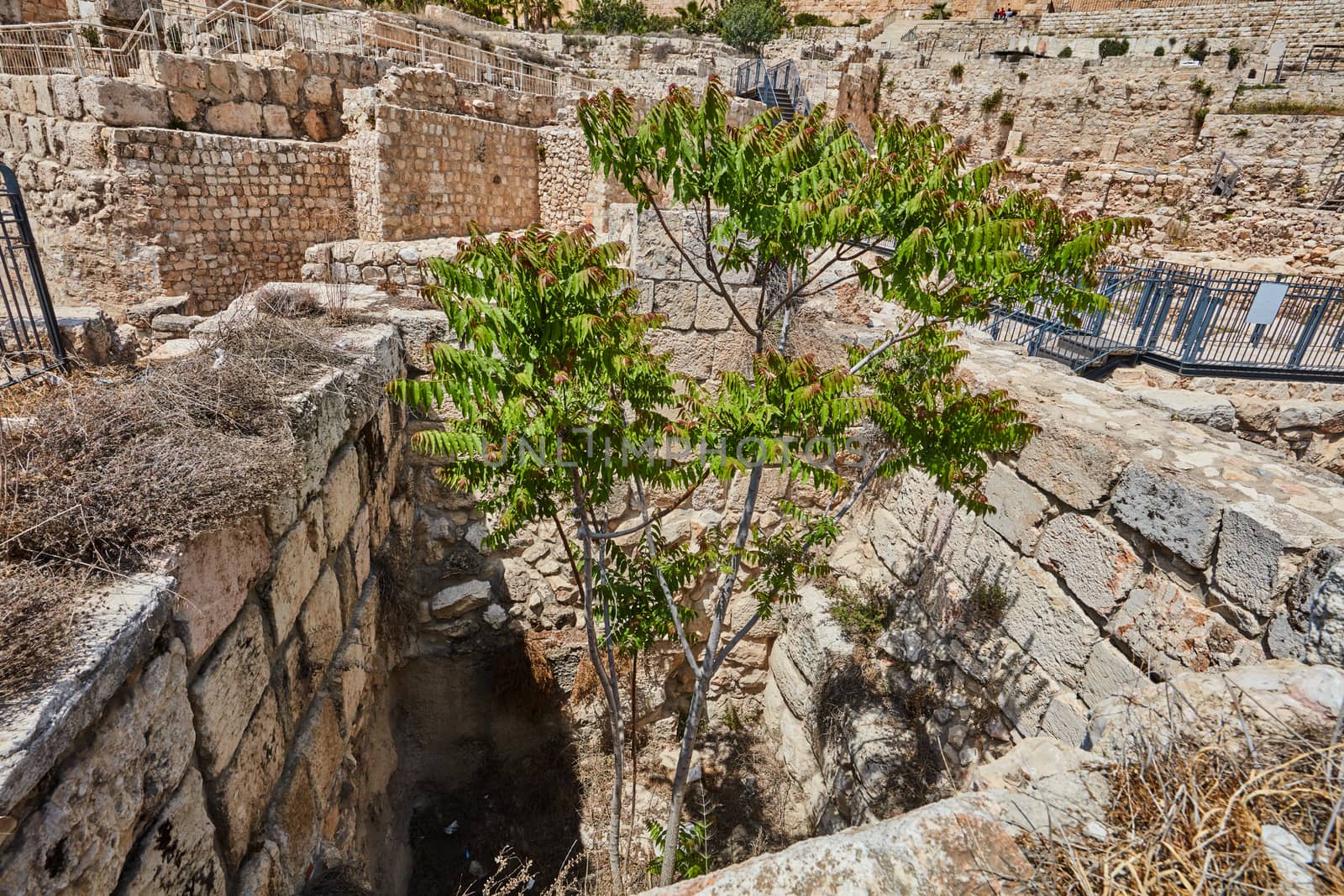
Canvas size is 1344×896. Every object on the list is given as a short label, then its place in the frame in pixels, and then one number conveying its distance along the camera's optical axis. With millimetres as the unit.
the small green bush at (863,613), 5211
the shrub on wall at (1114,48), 24656
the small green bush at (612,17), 31188
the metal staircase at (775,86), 18688
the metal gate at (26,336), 3035
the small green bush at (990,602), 4277
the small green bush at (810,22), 34000
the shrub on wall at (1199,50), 19156
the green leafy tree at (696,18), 32156
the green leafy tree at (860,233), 2662
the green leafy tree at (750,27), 28781
